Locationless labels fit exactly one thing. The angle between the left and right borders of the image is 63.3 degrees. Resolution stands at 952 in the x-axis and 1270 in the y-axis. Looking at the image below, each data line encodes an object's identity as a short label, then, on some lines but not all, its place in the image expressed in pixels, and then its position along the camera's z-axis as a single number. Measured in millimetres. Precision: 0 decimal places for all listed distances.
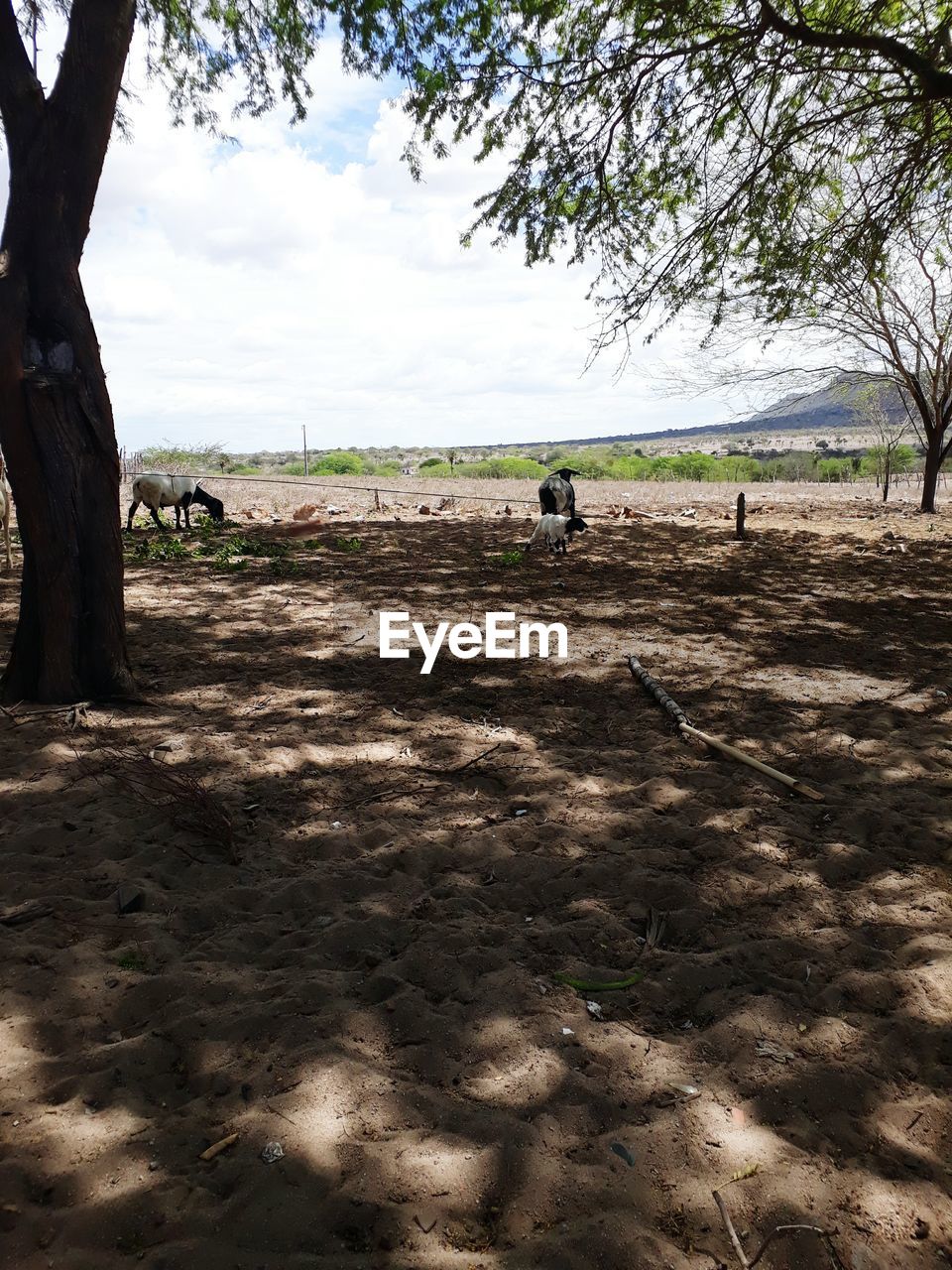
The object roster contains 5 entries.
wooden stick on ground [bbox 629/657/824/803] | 4395
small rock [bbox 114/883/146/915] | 3193
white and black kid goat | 12195
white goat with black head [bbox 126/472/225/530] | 13570
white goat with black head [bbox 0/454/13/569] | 9219
